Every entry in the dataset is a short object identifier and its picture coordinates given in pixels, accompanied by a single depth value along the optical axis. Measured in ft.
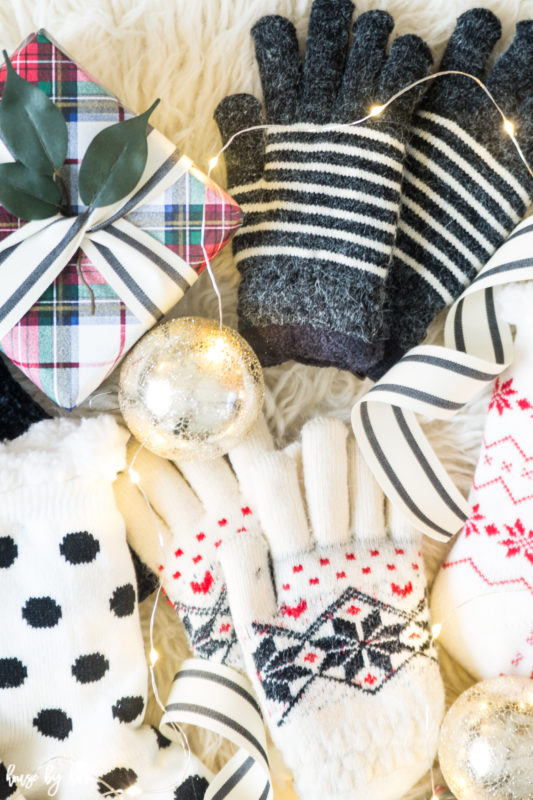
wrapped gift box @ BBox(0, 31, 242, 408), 2.07
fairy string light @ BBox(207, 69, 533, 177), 2.22
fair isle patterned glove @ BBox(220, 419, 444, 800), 2.27
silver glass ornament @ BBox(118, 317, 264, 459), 2.02
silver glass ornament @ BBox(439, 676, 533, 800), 2.08
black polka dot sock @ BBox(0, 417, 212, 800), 2.27
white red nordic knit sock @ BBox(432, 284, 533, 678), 2.36
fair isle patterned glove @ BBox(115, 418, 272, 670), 2.41
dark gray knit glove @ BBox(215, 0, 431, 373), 2.27
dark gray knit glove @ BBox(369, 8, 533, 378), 2.31
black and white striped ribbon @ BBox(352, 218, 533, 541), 2.29
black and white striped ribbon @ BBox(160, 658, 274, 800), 2.28
